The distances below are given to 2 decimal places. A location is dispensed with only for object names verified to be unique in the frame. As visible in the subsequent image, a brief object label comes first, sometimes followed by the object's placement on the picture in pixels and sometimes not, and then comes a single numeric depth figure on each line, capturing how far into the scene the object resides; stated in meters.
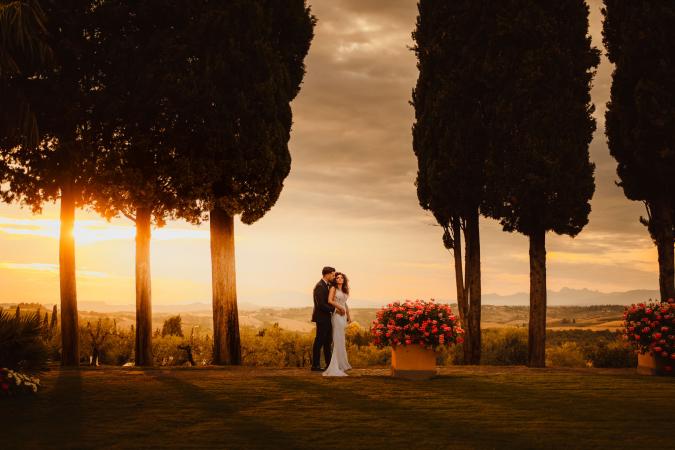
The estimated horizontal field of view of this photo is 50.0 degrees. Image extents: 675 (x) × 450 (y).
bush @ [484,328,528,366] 25.36
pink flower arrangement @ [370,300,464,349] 15.02
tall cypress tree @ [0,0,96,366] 19.09
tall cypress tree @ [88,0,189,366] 18.91
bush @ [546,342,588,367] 25.31
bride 15.80
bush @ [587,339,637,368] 21.65
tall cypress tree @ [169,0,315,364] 18.67
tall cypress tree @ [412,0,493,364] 21.27
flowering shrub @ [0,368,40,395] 11.91
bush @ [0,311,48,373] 12.74
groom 16.02
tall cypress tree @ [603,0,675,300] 20.09
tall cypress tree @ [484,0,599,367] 19.77
